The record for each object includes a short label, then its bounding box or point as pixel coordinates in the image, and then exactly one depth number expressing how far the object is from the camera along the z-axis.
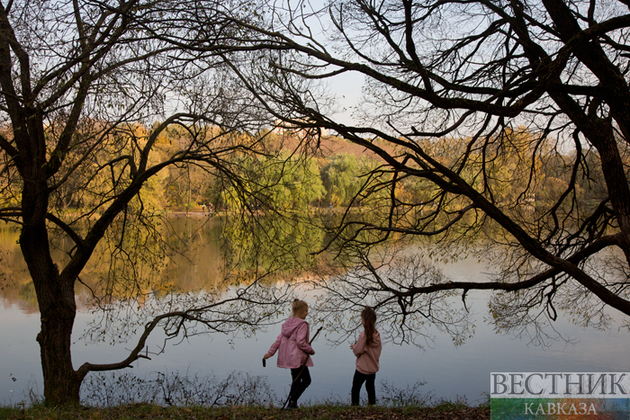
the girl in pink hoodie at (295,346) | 5.43
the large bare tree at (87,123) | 5.80
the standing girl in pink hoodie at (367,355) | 5.54
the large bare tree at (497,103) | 5.11
